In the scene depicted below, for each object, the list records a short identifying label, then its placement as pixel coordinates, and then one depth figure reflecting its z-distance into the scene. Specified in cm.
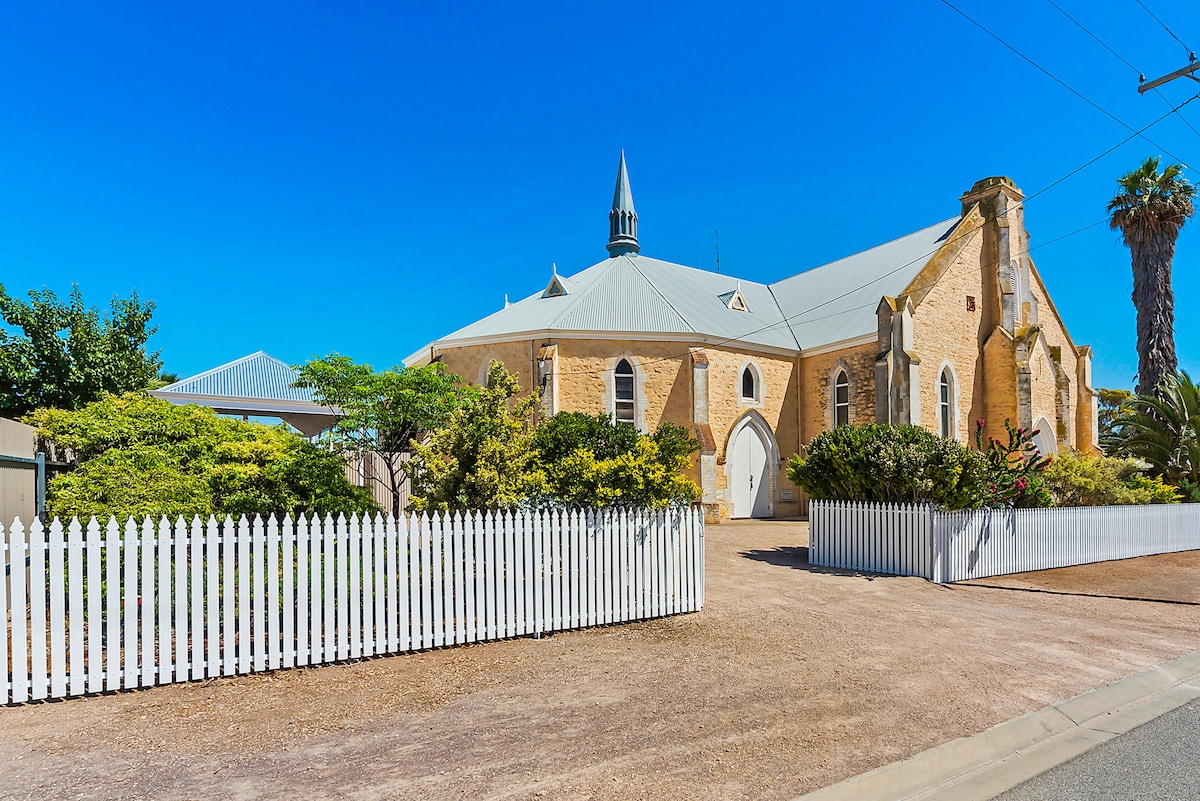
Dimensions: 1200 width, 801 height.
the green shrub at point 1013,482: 1388
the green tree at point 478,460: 912
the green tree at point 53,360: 1773
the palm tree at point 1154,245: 2939
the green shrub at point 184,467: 882
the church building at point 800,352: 2466
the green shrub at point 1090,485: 1833
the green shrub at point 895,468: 1287
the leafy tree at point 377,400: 1202
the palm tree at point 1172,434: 2375
